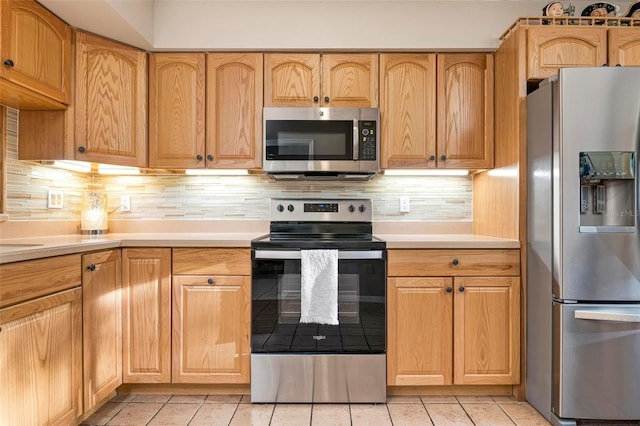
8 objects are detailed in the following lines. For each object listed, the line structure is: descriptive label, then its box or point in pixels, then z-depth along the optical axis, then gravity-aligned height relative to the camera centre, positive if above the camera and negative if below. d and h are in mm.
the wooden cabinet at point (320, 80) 2412 +827
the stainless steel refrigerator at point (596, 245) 1794 -137
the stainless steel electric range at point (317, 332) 2088 -626
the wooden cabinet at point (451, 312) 2104 -519
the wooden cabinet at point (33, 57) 1695 +737
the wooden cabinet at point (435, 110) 2418 +645
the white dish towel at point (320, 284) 2062 -364
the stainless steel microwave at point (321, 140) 2369 +451
